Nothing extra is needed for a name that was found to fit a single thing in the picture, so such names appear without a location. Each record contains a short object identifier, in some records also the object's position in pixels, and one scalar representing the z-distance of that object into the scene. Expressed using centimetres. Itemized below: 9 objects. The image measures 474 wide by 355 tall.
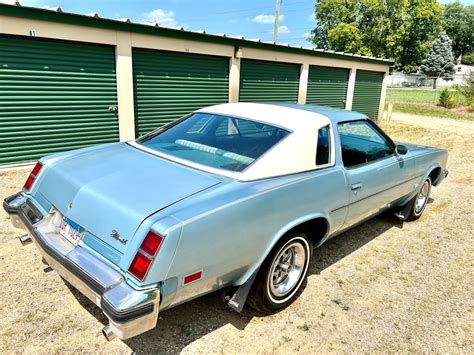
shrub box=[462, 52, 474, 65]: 7126
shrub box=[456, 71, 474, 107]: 1998
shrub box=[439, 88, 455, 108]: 2019
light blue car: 198
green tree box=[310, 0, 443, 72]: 3966
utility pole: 2173
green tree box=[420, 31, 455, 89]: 5165
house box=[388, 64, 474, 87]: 4438
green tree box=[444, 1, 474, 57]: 6938
